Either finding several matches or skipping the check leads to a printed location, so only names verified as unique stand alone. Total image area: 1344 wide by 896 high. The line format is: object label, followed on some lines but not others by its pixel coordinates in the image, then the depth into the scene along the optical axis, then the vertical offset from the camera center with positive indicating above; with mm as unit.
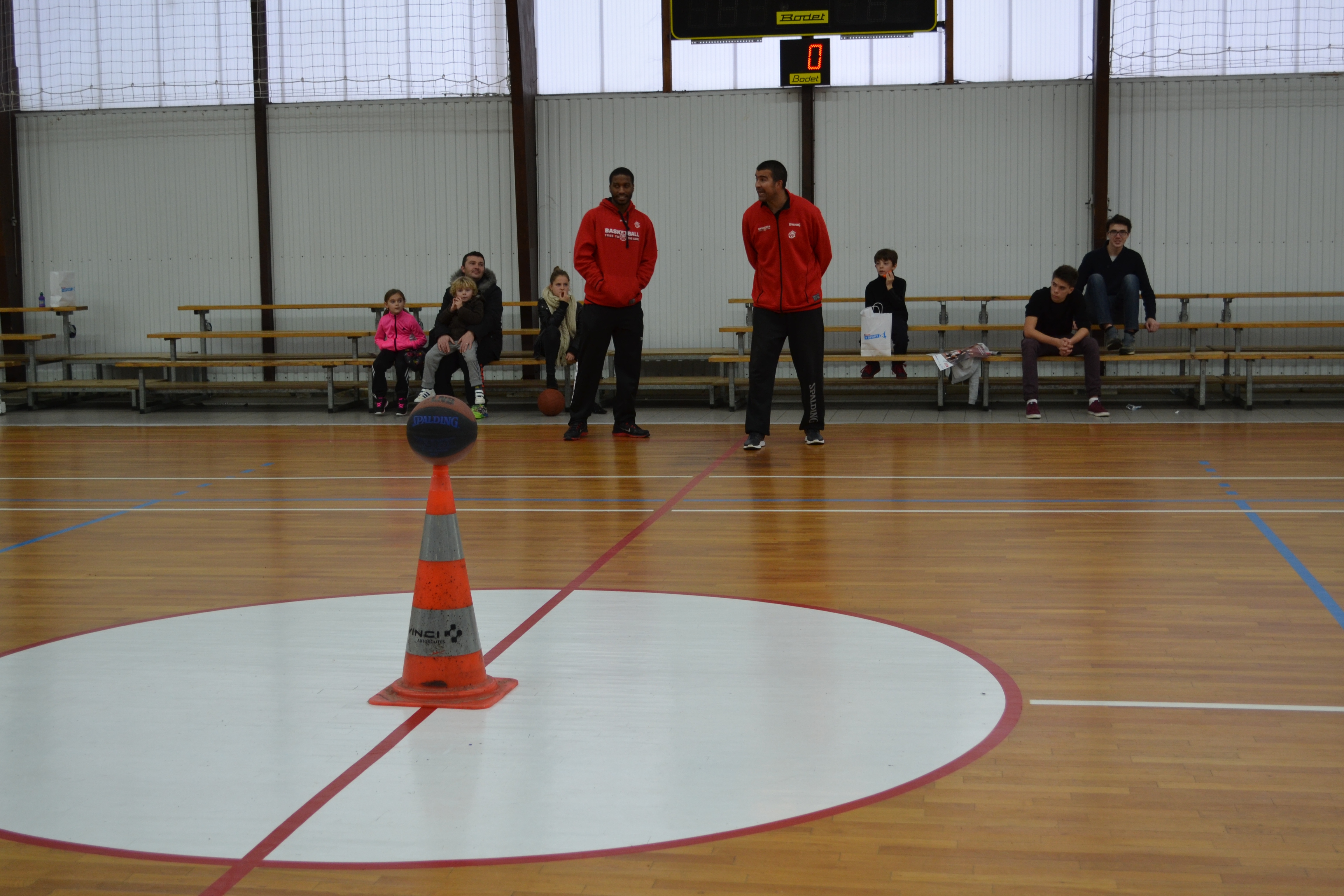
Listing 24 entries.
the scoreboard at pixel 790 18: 10617 +2510
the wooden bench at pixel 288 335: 12070 -118
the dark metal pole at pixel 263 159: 12523 +1643
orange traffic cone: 3068 -758
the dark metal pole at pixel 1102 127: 11016 +1644
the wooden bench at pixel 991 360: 10203 -382
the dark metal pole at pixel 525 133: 11703 +1769
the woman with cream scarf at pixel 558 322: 10891 -20
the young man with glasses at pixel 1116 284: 10305 +225
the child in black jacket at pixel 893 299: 11109 +143
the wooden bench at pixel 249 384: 11469 -550
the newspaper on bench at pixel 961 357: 10352 -359
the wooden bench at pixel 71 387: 12023 -581
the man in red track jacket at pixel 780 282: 7805 +210
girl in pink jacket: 11211 -135
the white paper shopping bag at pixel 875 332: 10773 -148
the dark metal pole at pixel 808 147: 11945 +1598
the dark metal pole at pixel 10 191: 12859 +1395
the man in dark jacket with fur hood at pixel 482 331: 10797 -92
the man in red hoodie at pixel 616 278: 8383 +270
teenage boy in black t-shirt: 9953 -174
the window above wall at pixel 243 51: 12414 +2718
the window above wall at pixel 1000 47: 11312 +2482
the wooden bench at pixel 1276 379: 10156 -577
